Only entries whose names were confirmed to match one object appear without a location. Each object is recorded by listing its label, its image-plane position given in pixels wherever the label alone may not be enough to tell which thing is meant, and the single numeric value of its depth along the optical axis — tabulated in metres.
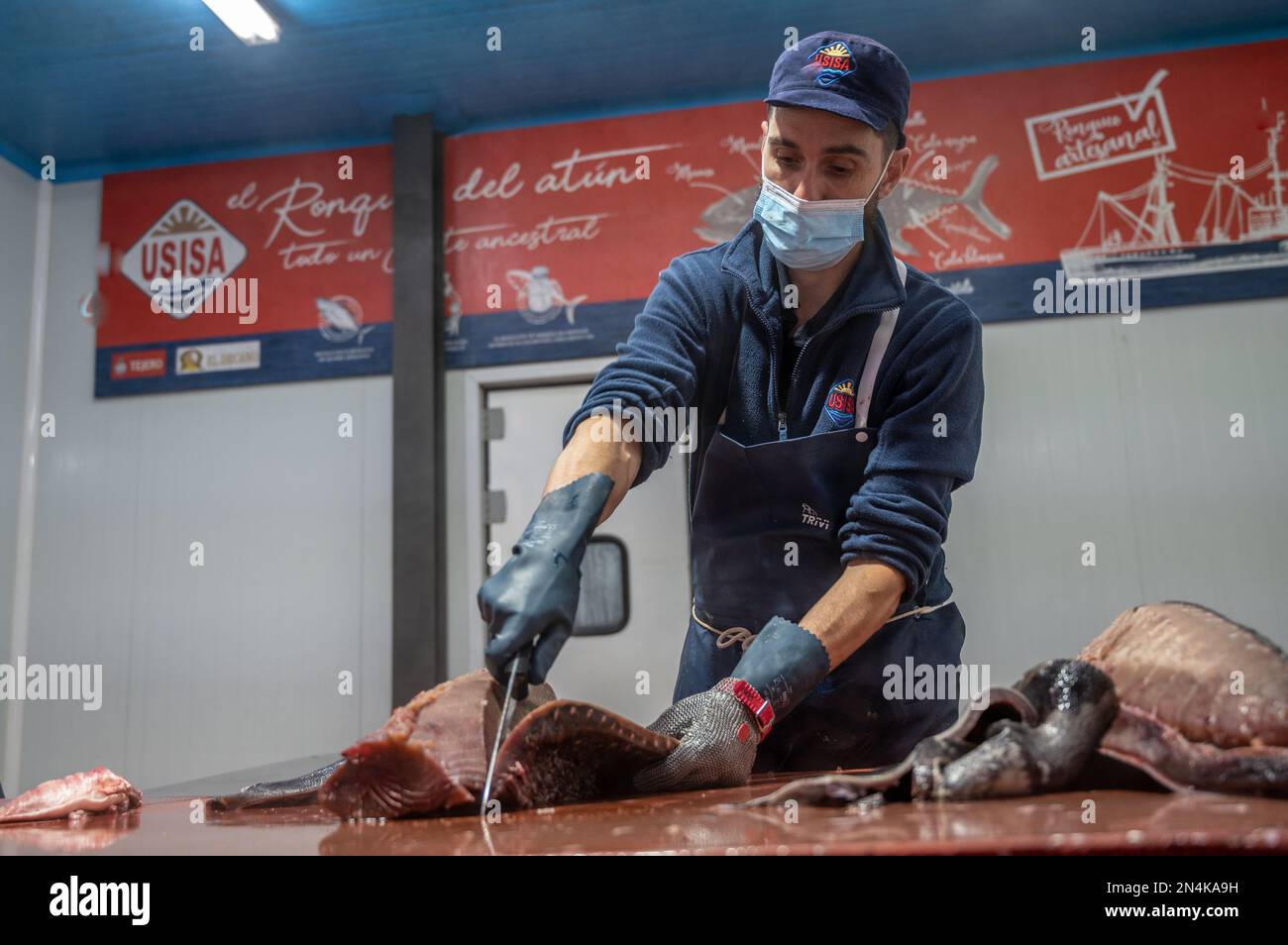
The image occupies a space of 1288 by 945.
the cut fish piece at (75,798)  1.32
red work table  0.68
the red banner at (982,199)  4.45
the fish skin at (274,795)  1.32
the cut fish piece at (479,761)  1.08
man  1.61
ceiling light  4.16
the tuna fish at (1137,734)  0.97
